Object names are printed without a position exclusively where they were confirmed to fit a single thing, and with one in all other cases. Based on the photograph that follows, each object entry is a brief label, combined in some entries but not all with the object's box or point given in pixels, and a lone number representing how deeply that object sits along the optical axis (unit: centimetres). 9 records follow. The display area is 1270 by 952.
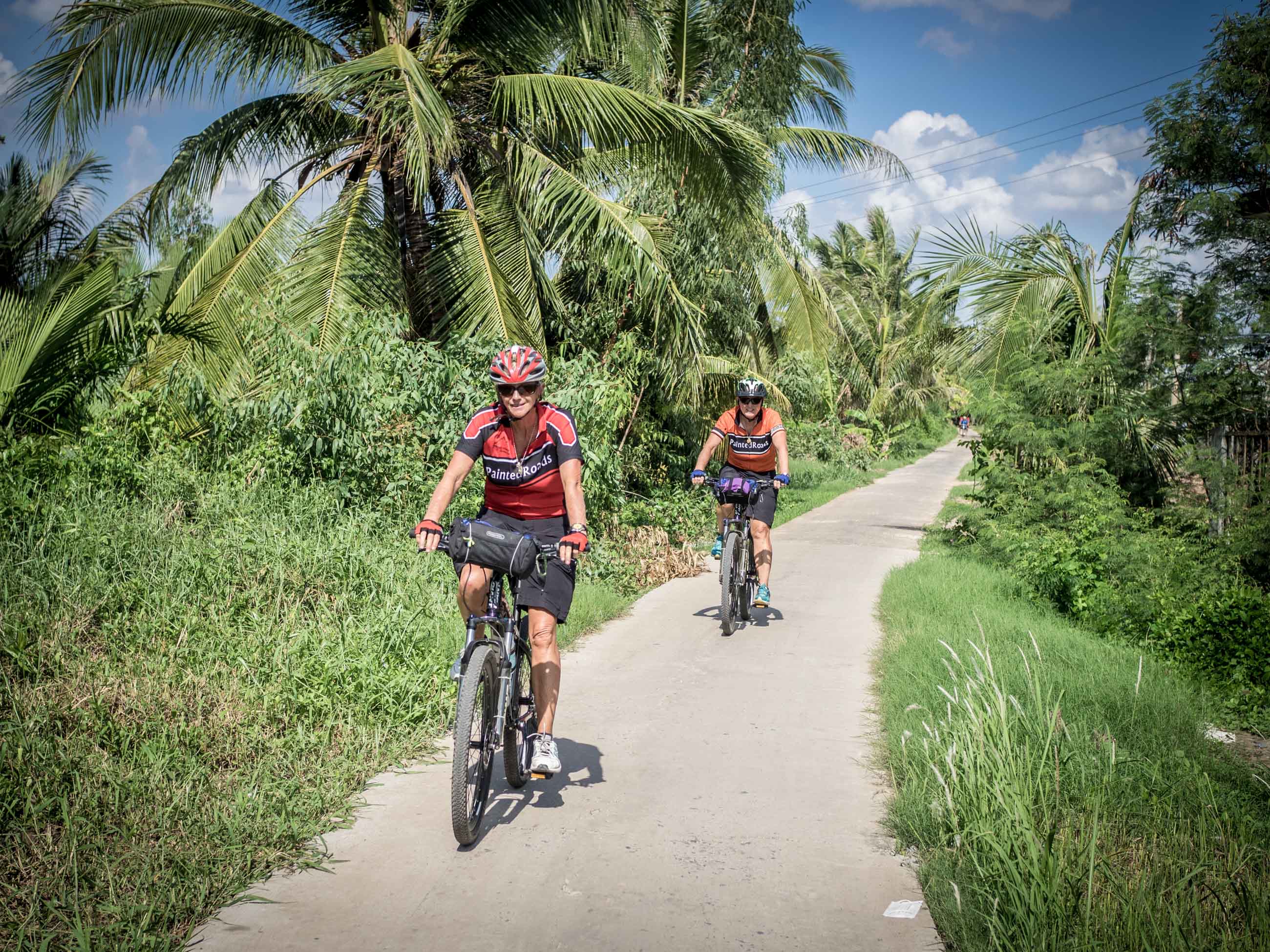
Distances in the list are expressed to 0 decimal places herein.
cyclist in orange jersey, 859
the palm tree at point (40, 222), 1580
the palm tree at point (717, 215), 1332
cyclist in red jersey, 440
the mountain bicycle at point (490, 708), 392
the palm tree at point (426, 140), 970
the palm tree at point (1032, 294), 1304
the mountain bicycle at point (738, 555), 809
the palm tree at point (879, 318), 3438
